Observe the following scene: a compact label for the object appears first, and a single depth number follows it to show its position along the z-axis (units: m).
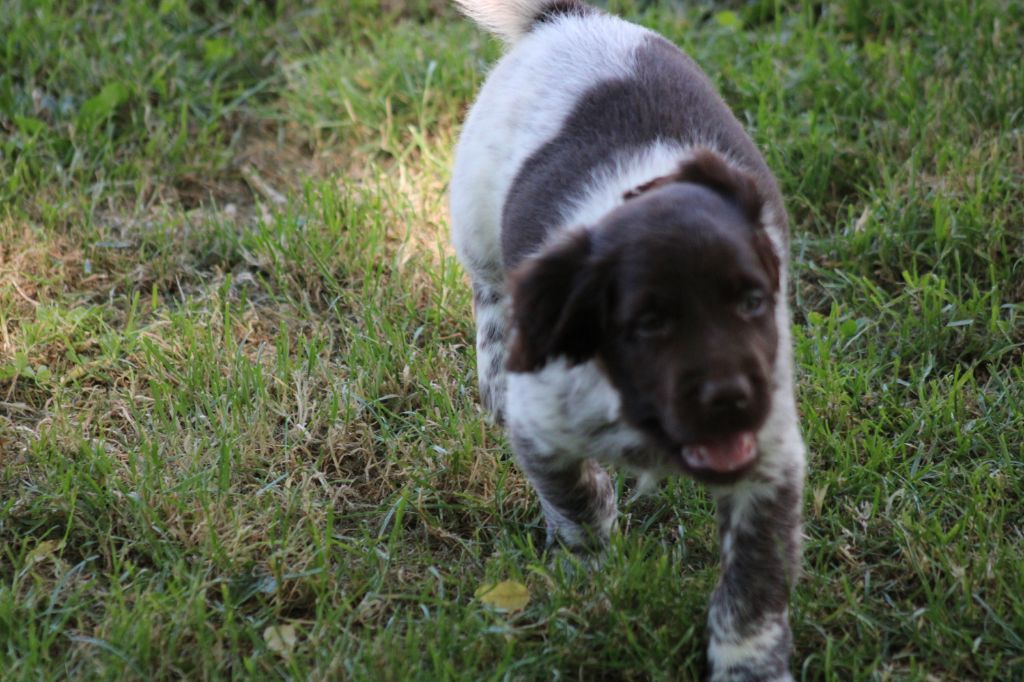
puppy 2.70
